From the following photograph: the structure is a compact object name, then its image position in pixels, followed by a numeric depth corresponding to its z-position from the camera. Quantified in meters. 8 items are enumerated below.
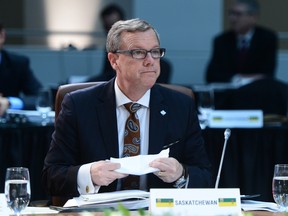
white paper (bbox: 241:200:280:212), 6.49
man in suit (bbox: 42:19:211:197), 7.10
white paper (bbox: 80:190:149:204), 6.31
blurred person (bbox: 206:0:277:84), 15.25
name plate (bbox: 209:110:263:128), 10.96
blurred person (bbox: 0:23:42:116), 12.70
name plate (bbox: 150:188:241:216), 5.82
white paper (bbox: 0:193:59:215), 6.02
